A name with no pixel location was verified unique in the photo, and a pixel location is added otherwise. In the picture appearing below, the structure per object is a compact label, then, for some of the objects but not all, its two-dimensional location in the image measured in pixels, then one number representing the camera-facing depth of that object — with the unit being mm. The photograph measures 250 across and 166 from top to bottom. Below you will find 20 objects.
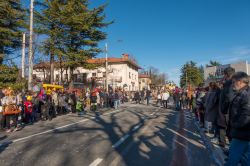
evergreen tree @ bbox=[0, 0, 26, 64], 15219
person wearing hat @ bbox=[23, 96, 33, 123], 8578
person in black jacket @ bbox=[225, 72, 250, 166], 2563
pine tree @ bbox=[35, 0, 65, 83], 19223
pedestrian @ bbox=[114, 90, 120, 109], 15160
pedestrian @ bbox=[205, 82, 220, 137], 4818
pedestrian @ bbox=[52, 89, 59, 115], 10550
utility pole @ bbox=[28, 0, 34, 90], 12175
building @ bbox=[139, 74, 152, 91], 57341
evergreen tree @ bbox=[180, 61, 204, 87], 64533
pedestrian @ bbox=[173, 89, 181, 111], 13521
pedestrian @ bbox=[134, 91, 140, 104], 21359
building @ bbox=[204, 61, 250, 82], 24103
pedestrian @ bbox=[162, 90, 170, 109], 15239
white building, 36459
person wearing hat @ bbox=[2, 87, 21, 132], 7078
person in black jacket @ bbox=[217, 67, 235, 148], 3316
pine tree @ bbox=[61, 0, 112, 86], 19441
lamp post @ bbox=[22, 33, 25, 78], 13636
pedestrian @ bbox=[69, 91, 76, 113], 12187
